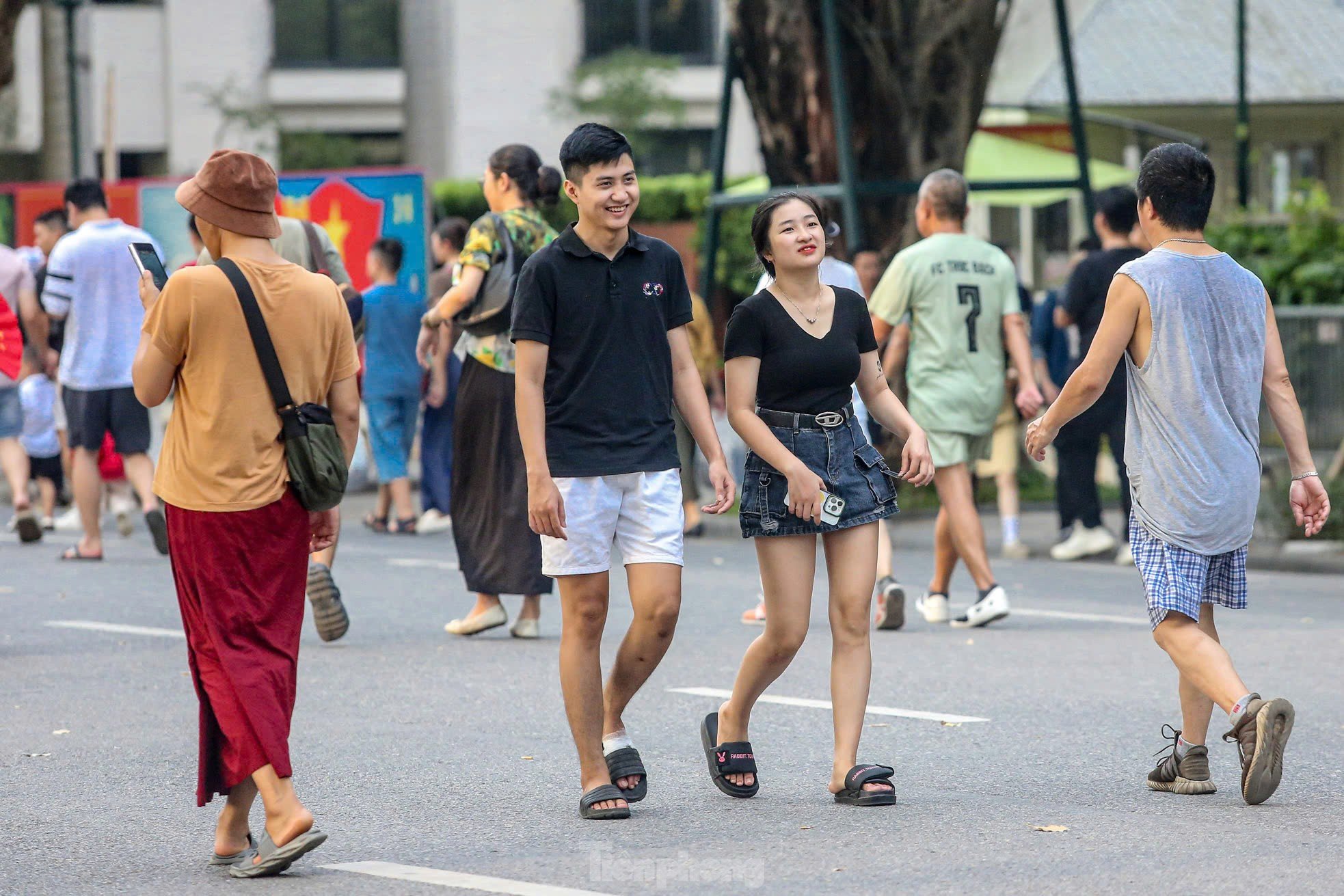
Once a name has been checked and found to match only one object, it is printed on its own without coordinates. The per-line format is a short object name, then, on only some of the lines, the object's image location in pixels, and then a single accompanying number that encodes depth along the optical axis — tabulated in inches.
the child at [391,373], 1082.7
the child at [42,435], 1098.7
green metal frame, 1122.0
